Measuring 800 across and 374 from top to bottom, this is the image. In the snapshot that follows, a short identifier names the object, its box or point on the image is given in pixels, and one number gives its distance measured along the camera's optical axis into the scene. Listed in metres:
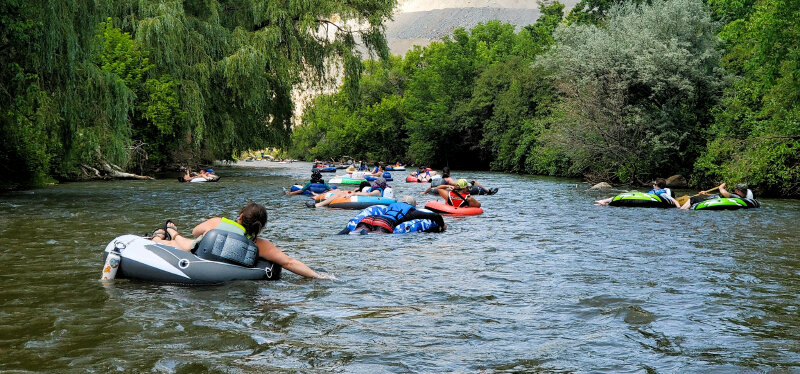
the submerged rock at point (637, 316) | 6.19
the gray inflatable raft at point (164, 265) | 7.42
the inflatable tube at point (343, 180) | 29.40
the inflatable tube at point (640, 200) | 17.80
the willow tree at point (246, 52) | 26.77
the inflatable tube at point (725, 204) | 17.03
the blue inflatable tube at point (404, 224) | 12.13
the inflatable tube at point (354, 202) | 17.53
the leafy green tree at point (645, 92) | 27.81
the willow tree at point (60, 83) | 15.34
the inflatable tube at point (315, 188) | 21.30
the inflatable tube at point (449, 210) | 15.79
